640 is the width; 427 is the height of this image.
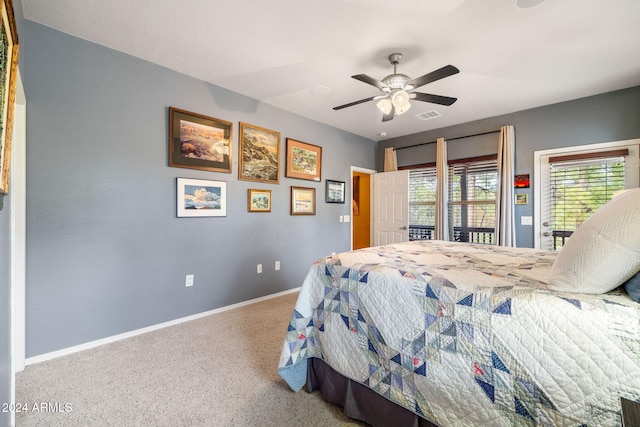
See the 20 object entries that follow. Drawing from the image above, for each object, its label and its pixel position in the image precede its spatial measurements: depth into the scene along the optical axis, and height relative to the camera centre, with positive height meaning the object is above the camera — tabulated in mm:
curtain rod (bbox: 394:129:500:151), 4102 +1222
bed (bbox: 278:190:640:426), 923 -543
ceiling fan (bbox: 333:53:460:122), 2176 +1094
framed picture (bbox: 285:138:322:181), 3957 +792
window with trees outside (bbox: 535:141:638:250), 3205 +378
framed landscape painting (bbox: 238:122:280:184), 3414 +766
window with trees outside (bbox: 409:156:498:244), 4180 +202
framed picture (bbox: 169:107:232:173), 2833 +784
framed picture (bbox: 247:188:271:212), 3492 +155
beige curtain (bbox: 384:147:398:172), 5191 +1008
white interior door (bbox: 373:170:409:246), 4906 +93
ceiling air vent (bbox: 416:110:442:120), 3930 +1459
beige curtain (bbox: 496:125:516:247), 3814 +302
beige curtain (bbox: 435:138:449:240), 4453 +335
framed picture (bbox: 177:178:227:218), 2885 +162
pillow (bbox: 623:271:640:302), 945 -271
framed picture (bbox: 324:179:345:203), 4543 +352
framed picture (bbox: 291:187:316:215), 4023 +176
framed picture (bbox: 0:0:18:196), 1053 +548
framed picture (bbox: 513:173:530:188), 3795 +445
